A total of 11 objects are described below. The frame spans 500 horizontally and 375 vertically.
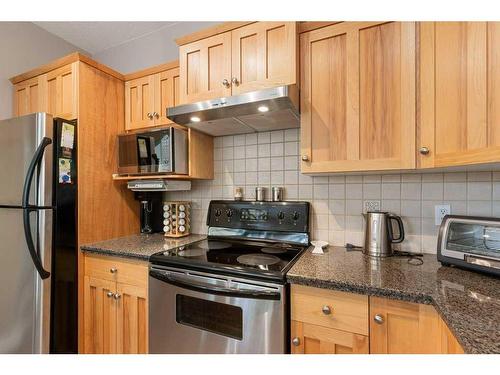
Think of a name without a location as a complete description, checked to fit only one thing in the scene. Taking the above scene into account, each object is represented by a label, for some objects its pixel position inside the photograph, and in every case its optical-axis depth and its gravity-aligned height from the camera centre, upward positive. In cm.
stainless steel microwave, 162 +23
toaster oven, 99 -24
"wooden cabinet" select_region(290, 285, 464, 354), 87 -52
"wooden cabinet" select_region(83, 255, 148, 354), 144 -72
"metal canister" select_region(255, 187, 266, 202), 174 -5
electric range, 108 -50
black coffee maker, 200 -20
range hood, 123 +41
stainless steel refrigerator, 142 -29
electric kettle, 131 -26
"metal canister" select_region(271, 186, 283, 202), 170 -5
